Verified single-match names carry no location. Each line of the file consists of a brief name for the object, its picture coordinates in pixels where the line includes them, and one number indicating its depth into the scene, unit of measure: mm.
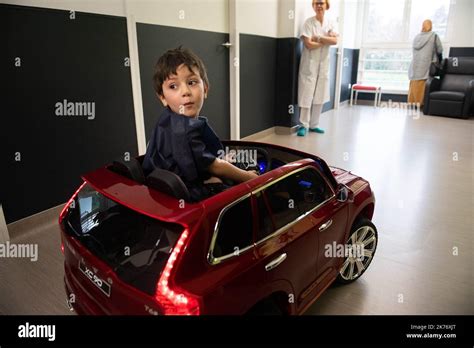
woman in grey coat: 7406
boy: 1484
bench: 8484
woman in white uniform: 5254
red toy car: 1050
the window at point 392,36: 8117
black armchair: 6840
